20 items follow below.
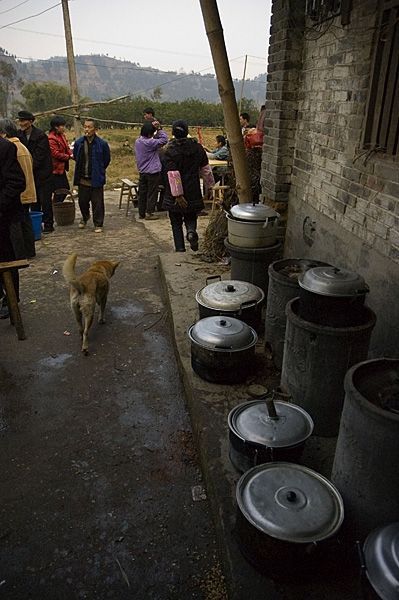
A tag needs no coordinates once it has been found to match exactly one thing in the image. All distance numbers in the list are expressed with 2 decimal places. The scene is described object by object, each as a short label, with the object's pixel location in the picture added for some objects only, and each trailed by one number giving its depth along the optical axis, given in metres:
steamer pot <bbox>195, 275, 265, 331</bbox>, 3.86
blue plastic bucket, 8.16
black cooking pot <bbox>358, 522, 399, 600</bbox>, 1.48
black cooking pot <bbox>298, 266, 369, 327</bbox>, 2.63
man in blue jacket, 8.27
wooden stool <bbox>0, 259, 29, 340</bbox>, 4.67
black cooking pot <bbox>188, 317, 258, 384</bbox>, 3.38
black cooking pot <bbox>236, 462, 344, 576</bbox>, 1.88
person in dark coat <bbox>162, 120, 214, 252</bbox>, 6.23
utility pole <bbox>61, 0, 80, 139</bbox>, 13.66
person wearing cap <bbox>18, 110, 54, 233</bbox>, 7.83
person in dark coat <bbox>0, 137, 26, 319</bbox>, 4.84
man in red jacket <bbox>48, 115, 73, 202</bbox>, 8.73
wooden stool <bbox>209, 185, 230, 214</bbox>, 9.64
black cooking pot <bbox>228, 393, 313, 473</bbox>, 2.41
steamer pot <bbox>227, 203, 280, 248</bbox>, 4.27
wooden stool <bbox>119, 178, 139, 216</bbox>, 10.72
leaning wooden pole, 4.78
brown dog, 4.40
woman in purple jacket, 9.38
